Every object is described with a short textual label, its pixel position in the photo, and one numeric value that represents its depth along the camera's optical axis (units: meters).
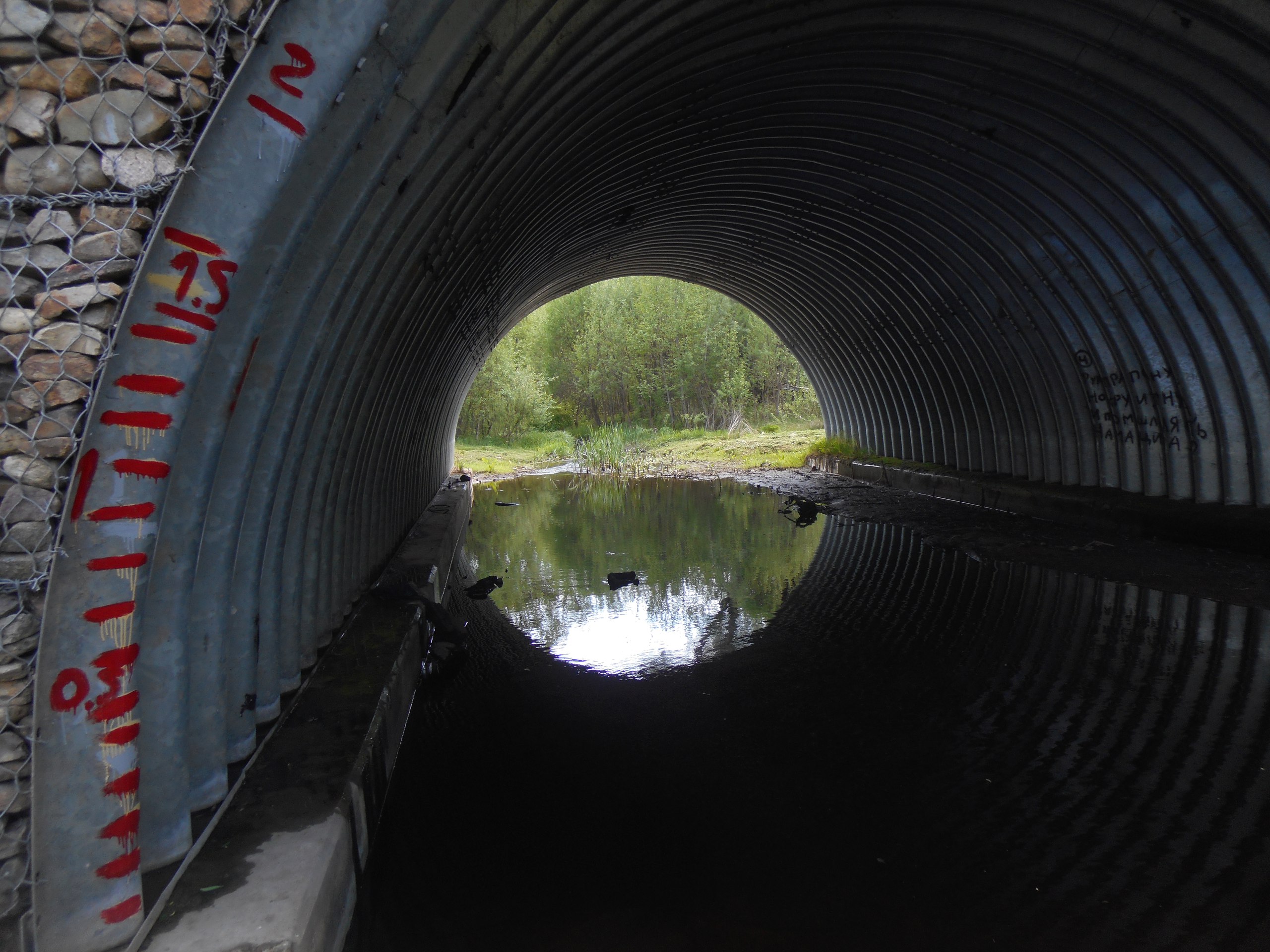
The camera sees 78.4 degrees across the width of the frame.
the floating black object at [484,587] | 8.34
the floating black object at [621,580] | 8.56
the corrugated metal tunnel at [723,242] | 2.93
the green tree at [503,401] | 30.95
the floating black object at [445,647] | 6.11
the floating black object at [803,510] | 12.79
